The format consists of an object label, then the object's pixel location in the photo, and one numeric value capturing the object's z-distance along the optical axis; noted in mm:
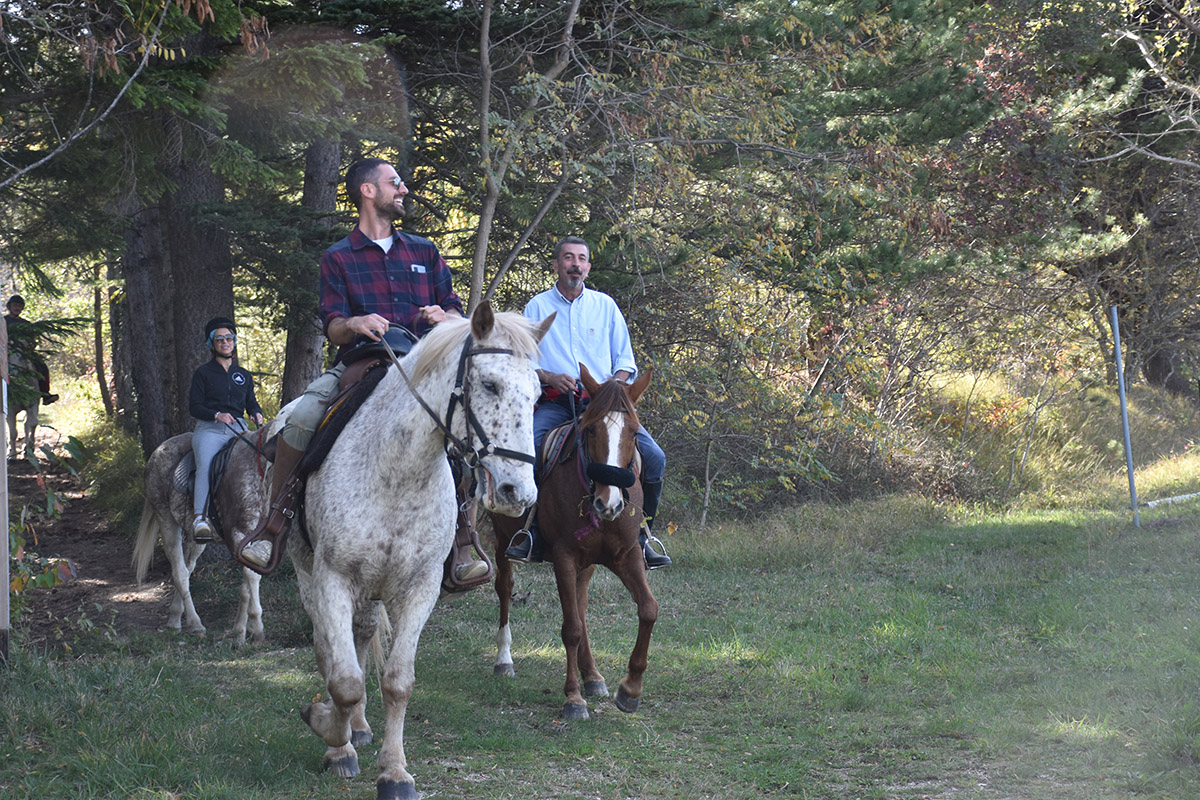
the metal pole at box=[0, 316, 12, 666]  6289
